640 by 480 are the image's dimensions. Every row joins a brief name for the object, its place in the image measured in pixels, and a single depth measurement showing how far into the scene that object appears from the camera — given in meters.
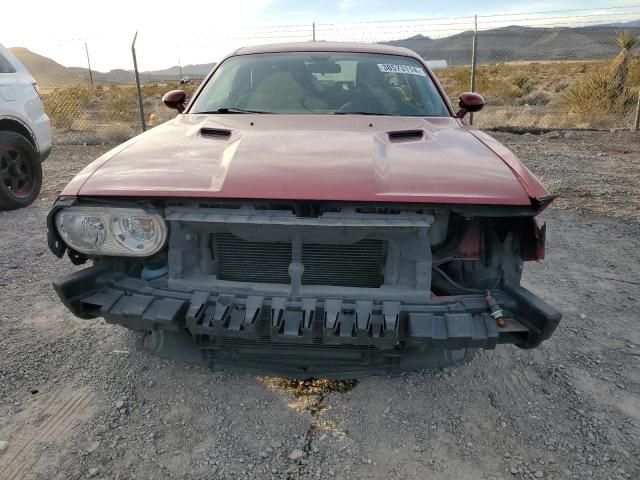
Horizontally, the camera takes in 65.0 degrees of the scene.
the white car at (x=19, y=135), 5.37
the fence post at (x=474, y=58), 10.48
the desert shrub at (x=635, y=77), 17.80
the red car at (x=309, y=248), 1.92
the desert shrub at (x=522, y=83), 23.67
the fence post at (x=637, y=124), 10.81
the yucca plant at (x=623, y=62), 13.33
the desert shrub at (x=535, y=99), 20.69
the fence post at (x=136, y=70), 9.84
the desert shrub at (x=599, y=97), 13.21
